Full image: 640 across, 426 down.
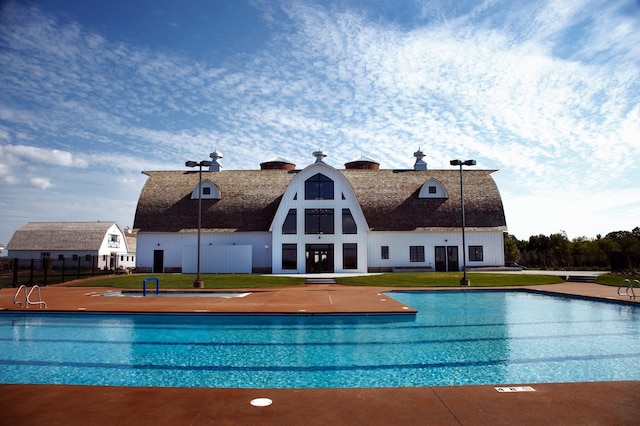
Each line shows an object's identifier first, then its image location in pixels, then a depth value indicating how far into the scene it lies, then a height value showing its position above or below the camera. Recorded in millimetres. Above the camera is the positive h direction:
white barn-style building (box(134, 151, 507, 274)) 35344 +2745
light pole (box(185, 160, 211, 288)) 24828 +4935
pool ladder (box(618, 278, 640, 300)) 18242 -1778
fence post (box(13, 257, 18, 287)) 25891 -1033
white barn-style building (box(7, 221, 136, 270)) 57812 +2188
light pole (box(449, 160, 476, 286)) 25964 +5163
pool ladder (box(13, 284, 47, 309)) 16375 -1677
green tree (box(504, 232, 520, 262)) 55281 +213
